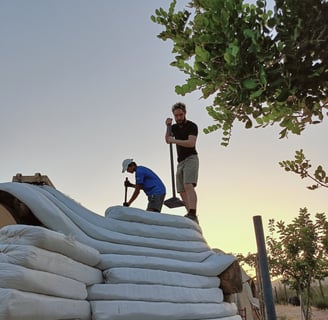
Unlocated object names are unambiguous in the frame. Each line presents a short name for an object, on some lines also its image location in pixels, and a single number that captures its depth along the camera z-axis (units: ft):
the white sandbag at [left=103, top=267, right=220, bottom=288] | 10.66
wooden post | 11.81
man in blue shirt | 15.71
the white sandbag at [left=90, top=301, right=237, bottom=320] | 9.81
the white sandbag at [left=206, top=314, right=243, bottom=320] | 13.21
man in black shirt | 15.70
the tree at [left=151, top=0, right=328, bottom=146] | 8.10
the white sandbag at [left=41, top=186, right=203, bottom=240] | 11.71
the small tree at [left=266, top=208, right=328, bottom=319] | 40.50
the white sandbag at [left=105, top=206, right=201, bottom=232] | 12.59
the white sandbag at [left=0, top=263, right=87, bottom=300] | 7.46
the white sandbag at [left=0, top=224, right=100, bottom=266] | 8.41
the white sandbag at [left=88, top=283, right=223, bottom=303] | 10.16
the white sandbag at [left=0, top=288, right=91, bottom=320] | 7.08
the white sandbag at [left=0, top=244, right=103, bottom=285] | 7.92
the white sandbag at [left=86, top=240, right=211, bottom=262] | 11.43
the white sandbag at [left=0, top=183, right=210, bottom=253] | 10.07
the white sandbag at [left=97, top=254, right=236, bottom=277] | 10.96
